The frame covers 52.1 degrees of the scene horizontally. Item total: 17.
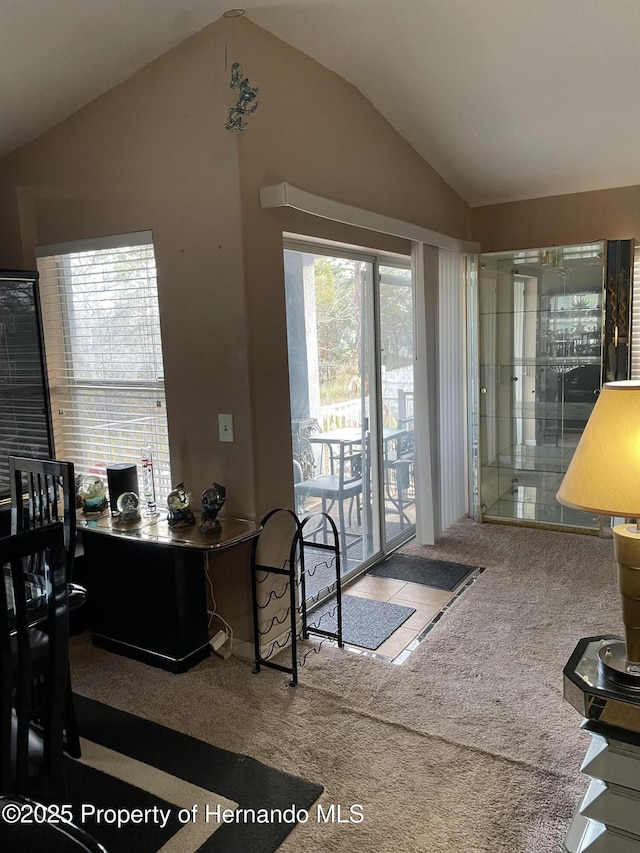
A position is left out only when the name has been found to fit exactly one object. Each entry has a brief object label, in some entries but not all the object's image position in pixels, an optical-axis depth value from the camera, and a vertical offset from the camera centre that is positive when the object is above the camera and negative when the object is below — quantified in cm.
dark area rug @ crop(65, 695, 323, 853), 188 -134
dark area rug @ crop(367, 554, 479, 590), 371 -129
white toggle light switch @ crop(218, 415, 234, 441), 280 -29
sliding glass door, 335 -23
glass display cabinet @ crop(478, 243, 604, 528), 436 -17
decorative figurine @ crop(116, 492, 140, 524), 286 -63
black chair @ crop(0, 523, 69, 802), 144 -73
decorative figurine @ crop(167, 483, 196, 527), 277 -62
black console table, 268 -95
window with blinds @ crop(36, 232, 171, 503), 307 +6
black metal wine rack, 264 -106
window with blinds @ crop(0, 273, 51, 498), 320 -6
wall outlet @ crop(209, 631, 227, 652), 286 -122
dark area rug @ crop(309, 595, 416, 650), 308 -132
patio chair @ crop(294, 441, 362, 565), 355 -72
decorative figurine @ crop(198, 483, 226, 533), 265 -60
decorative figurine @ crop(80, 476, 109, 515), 303 -62
